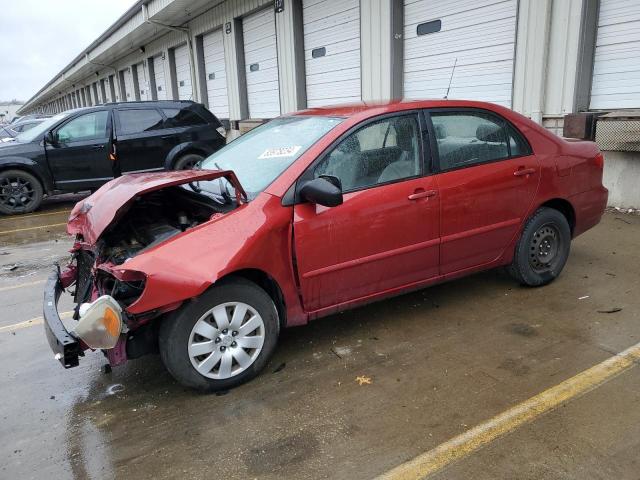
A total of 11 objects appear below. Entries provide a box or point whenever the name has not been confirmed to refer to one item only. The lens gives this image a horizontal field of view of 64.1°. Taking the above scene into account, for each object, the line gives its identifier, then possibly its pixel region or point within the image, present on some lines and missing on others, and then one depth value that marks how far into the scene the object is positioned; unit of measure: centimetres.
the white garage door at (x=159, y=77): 2145
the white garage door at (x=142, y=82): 2342
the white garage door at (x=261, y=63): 1332
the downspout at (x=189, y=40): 1633
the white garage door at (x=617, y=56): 650
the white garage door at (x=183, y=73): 1858
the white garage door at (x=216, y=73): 1614
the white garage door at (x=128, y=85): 2625
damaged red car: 284
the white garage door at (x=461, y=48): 797
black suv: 887
